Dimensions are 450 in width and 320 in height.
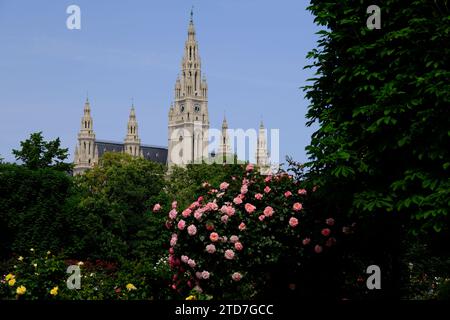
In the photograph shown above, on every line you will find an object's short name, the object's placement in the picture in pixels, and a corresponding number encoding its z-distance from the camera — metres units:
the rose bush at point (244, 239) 20.19
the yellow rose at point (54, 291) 18.92
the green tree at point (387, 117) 16.80
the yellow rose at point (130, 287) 20.27
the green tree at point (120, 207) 52.16
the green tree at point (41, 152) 76.50
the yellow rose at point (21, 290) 19.09
